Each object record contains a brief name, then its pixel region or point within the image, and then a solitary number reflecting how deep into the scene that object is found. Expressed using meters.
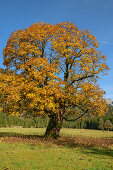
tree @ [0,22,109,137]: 19.55
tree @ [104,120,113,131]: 91.38
